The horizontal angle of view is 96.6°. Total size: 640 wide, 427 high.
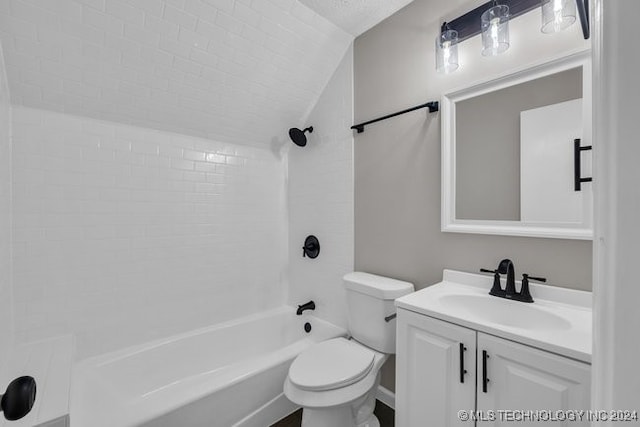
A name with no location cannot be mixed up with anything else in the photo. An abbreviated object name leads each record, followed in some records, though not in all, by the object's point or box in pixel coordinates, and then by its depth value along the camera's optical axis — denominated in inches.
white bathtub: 52.7
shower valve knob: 92.1
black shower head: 93.0
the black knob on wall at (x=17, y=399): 20.5
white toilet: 53.4
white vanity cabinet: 35.1
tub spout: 90.4
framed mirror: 47.0
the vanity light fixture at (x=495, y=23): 45.8
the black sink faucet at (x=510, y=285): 49.6
